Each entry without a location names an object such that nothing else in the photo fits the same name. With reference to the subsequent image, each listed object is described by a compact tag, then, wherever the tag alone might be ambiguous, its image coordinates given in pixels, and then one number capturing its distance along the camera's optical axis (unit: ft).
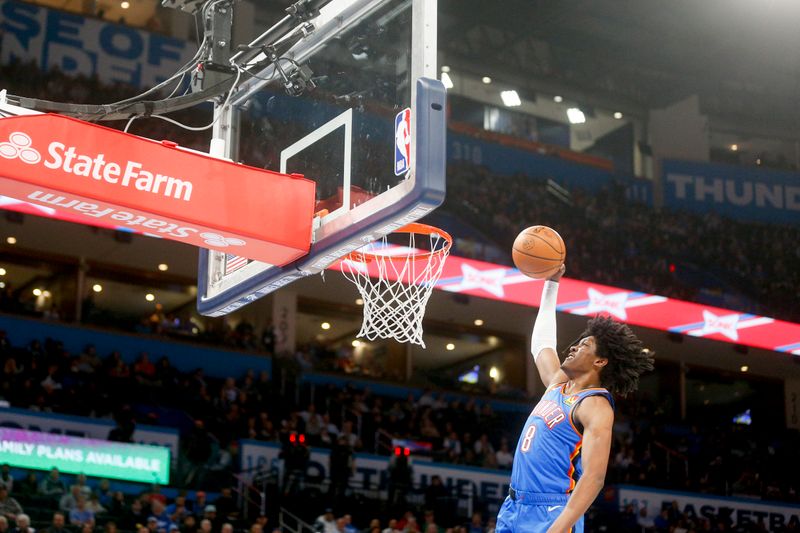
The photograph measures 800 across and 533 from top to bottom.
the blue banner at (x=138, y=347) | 59.82
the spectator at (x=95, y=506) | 41.16
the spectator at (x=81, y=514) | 39.83
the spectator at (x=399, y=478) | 52.60
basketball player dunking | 14.55
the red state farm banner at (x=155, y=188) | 17.58
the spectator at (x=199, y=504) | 43.96
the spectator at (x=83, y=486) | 41.96
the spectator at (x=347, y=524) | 44.98
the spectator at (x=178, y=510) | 41.22
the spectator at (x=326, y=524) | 45.06
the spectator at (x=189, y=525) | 39.96
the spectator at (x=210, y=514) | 42.29
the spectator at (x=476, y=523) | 51.01
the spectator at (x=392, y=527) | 45.36
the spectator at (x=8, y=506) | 37.73
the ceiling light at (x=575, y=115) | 99.09
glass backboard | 17.42
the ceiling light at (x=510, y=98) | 95.55
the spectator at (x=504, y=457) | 63.00
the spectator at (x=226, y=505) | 45.41
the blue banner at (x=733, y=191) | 95.76
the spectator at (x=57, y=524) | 37.27
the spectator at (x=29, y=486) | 41.93
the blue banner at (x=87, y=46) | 68.85
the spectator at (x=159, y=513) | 41.34
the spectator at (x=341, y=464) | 52.68
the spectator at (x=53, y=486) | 41.93
